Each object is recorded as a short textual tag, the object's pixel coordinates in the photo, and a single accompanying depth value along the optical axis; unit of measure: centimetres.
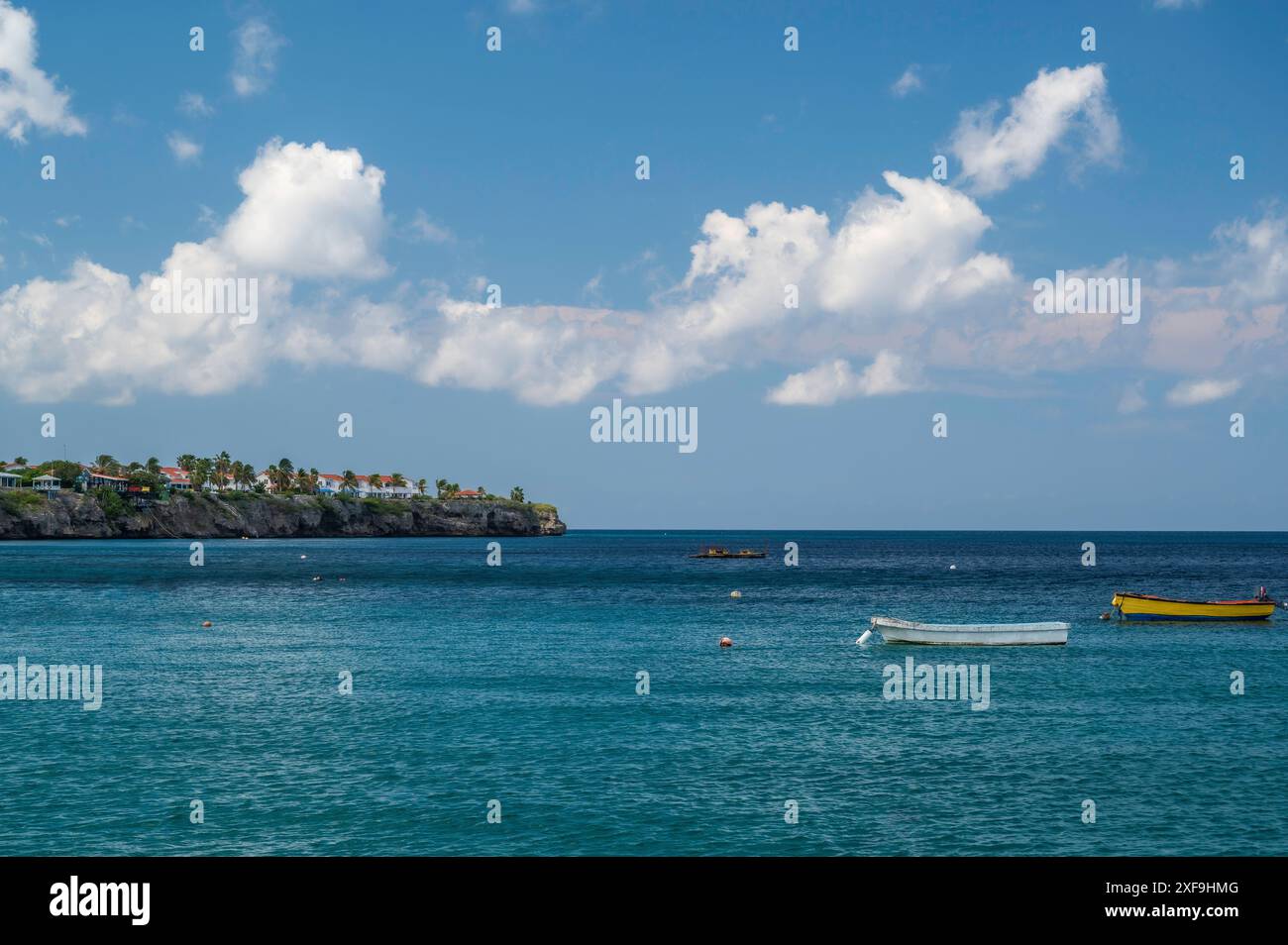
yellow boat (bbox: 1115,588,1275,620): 7475
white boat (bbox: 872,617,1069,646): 6081
